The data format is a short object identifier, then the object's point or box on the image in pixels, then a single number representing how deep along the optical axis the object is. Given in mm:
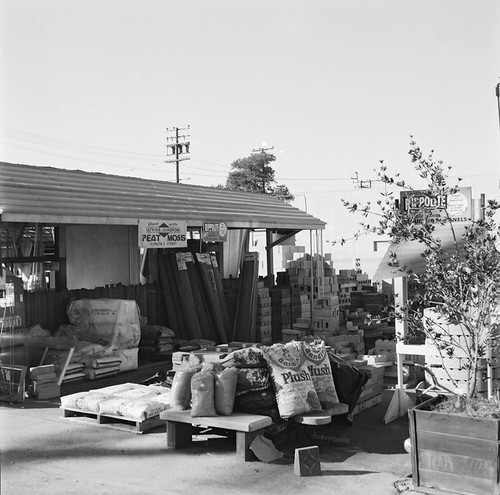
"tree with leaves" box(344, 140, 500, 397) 5988
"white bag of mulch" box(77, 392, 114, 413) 8734
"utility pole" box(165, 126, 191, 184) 59772
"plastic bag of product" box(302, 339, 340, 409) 7906
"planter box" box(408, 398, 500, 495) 5738
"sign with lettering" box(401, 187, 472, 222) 8617
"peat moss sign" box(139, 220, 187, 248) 13237
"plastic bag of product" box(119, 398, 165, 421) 8289
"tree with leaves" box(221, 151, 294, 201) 66750
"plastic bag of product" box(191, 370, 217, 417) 7289
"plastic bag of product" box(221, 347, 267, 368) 7594
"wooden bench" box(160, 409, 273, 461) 7066
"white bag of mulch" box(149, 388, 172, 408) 8642
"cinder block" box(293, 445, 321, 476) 6664
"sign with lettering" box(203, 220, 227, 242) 15055
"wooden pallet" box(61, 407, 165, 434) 8297
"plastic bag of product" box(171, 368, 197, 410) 7609
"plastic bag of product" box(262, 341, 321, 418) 7371
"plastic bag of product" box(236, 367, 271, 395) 7492
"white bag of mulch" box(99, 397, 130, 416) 8531
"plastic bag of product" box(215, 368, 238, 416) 7320
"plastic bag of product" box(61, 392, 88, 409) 8969
